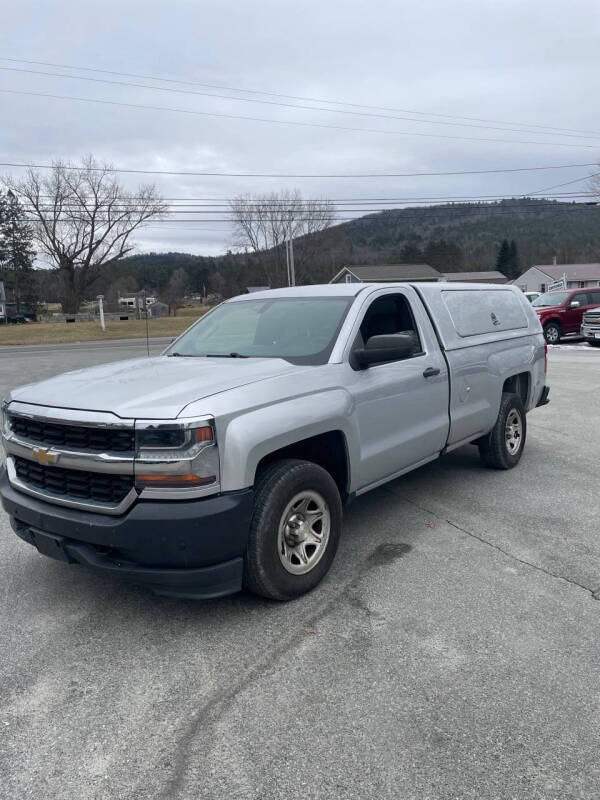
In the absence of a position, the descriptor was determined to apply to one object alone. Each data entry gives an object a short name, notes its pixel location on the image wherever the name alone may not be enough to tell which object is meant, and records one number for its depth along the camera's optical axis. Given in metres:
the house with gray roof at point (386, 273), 67.69
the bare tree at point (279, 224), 67.56
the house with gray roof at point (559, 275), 79.00
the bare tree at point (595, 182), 47.80
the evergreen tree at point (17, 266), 77.12
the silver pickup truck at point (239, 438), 3.18
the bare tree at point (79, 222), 56.34
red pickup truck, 22.64
